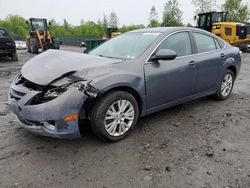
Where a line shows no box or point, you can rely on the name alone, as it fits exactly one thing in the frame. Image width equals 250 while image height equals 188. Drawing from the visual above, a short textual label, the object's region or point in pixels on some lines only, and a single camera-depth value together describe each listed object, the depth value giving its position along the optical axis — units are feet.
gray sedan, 8.59
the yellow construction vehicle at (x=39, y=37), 55.11
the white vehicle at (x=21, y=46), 85.81
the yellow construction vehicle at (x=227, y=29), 45.42
